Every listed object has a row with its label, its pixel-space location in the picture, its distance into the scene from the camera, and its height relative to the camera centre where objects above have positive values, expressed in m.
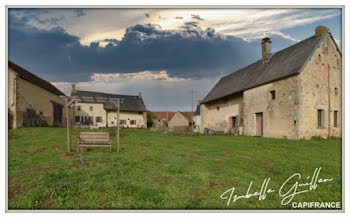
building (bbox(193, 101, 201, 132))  41.73 -1.45
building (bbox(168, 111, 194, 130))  47.19 -2.32
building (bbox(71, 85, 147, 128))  37.36 -0.71
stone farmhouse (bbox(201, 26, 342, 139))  13.92 +1.33
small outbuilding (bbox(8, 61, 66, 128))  16.73 +0.84
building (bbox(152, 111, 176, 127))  57.44 -2.38
